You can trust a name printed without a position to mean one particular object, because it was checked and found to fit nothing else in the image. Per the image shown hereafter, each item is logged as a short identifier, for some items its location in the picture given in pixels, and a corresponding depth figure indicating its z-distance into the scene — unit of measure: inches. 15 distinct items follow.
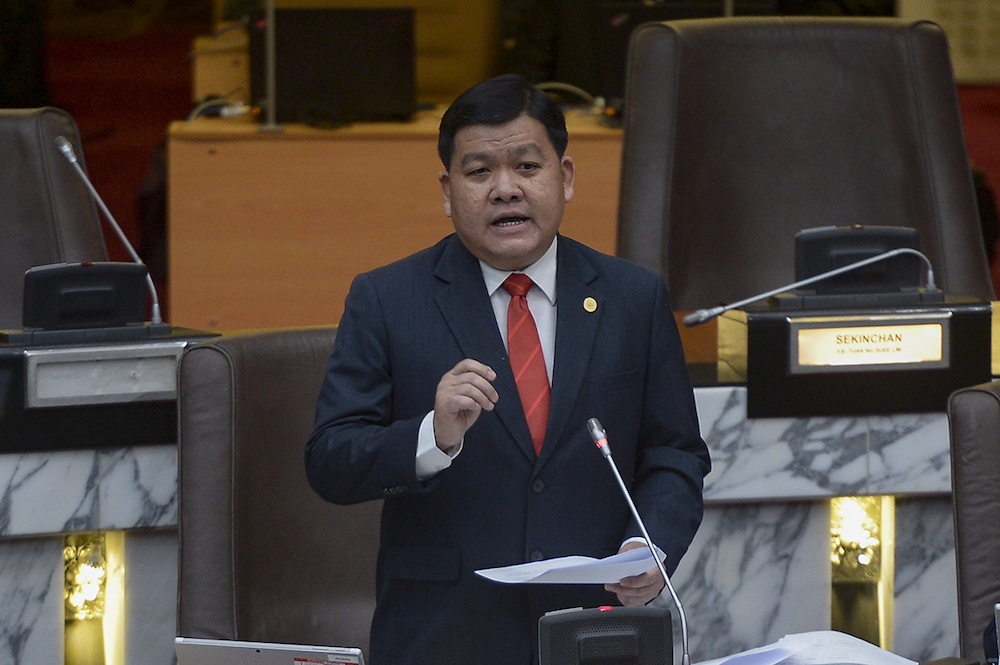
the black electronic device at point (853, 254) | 482.3
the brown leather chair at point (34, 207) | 511.4
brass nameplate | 481.1
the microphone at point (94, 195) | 482.5
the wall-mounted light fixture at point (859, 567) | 487.1
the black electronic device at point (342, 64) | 688.2
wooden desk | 661.9
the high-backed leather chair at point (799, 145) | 521.9
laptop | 449.5
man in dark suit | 462.2
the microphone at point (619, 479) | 448.0
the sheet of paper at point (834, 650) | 452.6
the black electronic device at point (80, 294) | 476.6
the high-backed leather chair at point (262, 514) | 473.9
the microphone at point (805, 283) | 478.8
